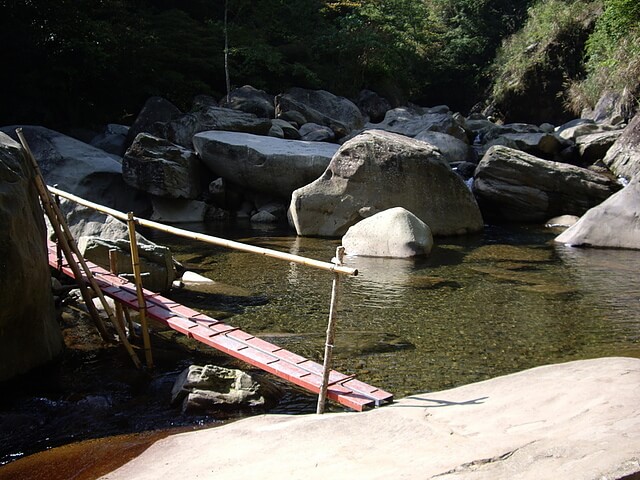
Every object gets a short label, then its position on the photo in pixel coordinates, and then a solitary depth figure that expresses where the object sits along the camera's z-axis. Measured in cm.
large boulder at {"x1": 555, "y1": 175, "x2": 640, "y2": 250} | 1080
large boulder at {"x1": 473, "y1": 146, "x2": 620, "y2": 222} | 1362
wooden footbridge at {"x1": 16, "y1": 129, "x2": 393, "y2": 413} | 415
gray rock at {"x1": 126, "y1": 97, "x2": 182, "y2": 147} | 1730
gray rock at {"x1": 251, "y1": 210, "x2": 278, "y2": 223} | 1441
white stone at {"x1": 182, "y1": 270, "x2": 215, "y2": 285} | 848
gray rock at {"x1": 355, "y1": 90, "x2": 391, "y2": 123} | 2641
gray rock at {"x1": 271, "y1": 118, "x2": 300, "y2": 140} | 1812
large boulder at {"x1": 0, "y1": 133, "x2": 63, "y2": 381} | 475
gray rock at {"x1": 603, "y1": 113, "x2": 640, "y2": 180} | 1515
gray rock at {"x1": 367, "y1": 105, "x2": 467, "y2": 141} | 1969
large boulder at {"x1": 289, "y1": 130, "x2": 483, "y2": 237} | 1205
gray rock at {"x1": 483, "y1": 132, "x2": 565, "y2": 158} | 1775
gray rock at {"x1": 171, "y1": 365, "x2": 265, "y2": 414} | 465
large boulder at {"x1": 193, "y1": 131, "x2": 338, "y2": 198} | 1402
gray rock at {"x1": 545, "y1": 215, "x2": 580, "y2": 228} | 1350
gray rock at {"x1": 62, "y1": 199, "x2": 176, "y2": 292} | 753
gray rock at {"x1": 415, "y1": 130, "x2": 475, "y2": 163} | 1781
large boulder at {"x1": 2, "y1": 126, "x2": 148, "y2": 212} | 1377
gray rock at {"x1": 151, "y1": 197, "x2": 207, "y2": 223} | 1463
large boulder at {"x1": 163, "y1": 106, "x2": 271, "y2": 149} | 1673
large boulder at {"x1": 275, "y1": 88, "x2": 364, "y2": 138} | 2067
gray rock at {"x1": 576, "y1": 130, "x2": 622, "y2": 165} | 1702
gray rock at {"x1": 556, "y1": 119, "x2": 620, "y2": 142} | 1872
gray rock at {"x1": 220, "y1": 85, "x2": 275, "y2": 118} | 2006
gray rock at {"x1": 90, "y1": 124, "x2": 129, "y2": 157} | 1789
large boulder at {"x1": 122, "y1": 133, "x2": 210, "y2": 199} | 1406
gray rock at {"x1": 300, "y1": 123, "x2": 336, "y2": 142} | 1825
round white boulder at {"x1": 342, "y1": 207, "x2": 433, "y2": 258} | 1027
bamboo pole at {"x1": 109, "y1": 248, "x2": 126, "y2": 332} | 596
